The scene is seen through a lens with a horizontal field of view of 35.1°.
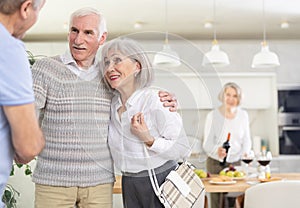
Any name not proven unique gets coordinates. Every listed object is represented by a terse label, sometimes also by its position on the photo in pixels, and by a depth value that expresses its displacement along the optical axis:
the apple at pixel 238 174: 3.14
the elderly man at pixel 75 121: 1.58
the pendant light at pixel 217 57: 3.84
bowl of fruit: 3.14
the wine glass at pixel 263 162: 3.15
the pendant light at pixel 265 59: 3.84
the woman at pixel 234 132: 3.82
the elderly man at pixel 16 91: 1.04
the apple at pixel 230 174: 3.16
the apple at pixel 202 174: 2.98
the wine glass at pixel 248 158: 3.28
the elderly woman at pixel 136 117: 1.55
